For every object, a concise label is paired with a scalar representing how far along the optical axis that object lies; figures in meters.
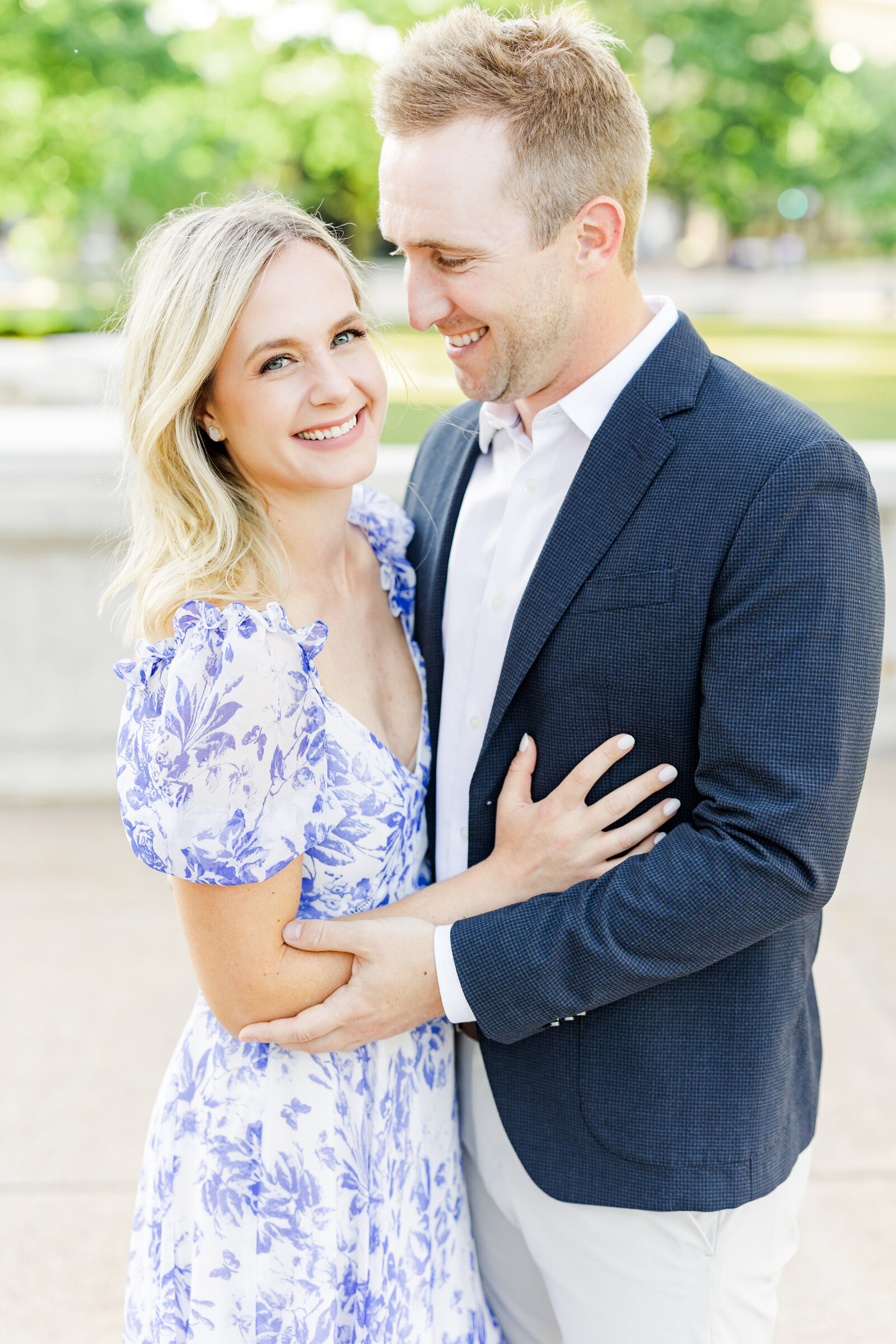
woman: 1.89
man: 1.81
